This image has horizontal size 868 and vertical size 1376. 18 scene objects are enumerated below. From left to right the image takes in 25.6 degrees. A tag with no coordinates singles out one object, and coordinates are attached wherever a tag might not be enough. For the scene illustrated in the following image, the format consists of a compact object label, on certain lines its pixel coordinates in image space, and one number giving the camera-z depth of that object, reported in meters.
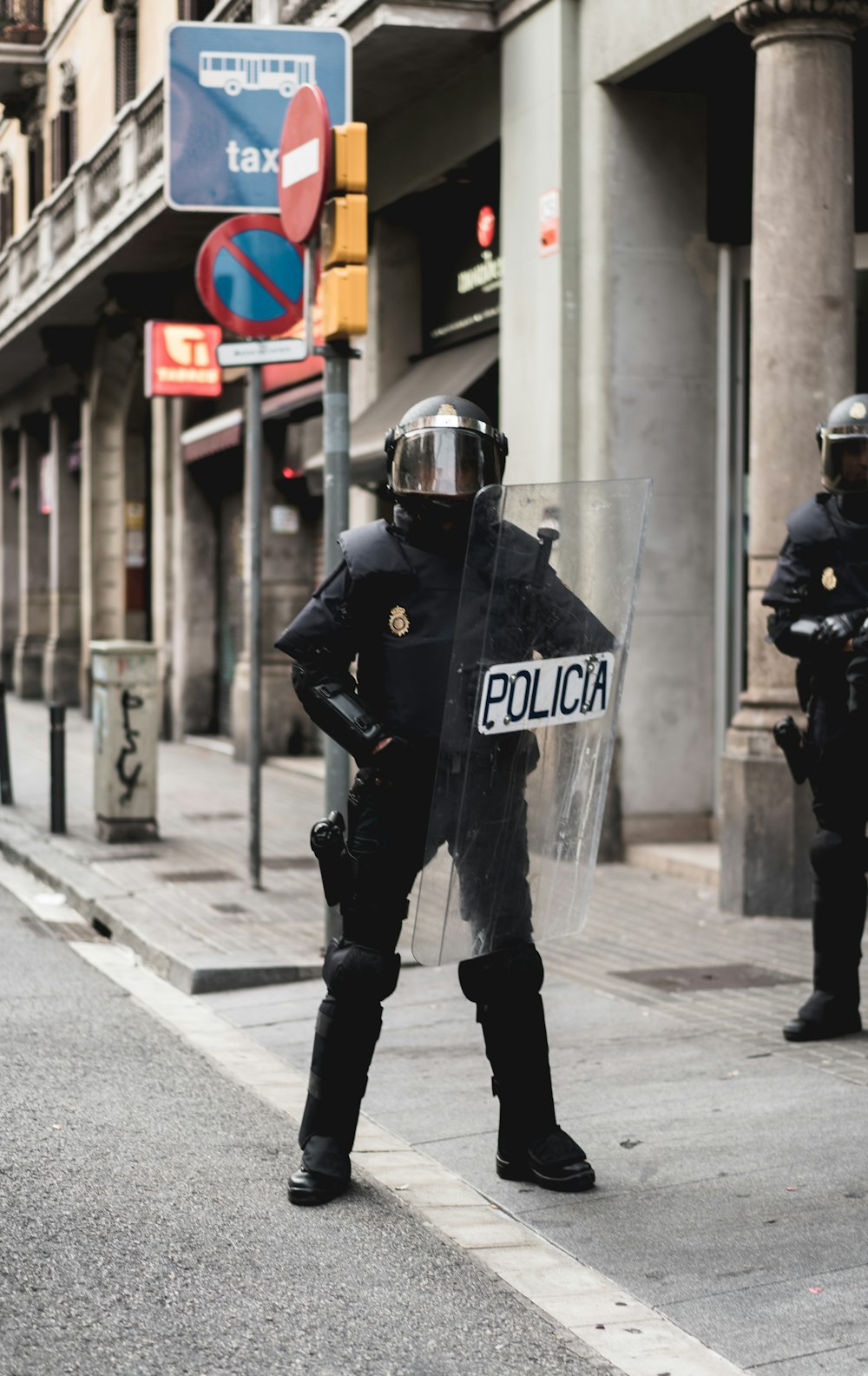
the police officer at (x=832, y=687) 6.06
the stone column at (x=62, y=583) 27.95
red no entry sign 7.12
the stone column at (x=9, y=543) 34.91
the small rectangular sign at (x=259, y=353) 8.74
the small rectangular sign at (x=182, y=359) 17.09
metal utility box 11.55
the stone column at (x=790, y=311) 8.62
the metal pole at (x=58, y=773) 11.95
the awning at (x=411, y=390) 12.67
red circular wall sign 12.86
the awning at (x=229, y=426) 16.20
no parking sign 8.84
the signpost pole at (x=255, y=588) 9.24
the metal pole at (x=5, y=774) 13.52
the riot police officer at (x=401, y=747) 4.45
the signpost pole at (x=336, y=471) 7.37
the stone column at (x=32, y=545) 31.36
